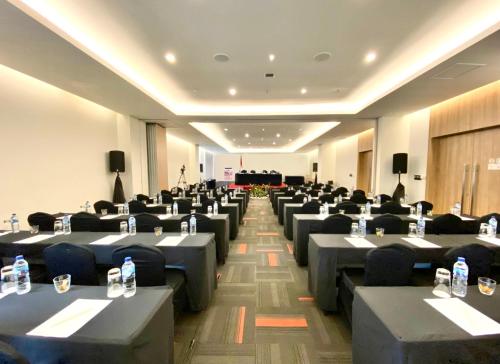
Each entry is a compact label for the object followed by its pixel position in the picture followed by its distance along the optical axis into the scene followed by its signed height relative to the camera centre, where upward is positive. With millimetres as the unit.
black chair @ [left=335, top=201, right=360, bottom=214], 5082 -754
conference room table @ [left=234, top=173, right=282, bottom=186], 19594 -694
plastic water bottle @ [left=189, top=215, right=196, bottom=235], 3230 -721
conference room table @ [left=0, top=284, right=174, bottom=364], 1234 -836
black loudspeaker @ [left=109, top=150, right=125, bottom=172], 7379 +293
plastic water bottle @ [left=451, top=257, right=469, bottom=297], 1716 -751
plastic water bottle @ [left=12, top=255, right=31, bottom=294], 1723 -743
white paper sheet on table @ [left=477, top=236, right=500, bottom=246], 2832 -807
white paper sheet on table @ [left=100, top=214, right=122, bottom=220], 4371 -843
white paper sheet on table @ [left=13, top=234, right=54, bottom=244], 2852 -817
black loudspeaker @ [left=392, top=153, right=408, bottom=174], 7441 +216
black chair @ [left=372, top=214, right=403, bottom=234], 3799 -797
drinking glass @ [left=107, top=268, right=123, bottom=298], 1698 -797
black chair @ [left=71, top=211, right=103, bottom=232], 3898 -821
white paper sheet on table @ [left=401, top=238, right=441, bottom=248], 2702 -814
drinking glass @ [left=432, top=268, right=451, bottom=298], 1718 -812
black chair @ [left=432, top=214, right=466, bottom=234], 3791 -816
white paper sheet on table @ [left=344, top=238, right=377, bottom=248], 2664 -802
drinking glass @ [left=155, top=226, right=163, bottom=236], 3186 -775
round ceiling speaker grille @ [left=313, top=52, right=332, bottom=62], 4381 +2027
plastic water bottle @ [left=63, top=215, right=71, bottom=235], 3358 -752
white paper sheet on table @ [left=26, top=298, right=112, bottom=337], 1295 -834
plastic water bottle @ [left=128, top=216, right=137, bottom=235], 3250 -740
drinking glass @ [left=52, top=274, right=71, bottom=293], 1726 -787
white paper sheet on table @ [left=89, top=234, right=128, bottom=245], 2830 -821
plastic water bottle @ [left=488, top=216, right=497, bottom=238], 3059 -692
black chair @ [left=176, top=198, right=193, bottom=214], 5570 -819
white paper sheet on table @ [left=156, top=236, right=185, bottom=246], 2758 -810
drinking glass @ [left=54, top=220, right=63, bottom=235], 3395 -772
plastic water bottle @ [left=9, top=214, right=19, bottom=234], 3258 -709
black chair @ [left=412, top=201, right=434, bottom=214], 5232 -765
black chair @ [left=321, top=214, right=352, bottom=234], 3588 -768
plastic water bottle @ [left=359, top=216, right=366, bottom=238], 3204 -735
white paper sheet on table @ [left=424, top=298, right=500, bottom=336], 1330 -843
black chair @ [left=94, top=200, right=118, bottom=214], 5457 -804
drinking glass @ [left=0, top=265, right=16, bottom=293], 1762 -783
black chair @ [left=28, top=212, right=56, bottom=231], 3783 -766
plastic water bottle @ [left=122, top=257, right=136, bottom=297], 1712 -763
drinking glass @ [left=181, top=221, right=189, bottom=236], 3220 -766
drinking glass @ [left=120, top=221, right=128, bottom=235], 3225 -744
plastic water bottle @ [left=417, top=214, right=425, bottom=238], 3156 -727
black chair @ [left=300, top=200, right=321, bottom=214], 5195 -765
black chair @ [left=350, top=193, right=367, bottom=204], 6824 -785
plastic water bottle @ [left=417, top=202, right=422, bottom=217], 4647 -732
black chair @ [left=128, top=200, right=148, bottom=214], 5297 -780
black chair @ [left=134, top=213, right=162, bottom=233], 3828 -796
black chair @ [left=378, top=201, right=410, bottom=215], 5168 -797
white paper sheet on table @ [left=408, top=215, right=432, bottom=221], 4227 -820
